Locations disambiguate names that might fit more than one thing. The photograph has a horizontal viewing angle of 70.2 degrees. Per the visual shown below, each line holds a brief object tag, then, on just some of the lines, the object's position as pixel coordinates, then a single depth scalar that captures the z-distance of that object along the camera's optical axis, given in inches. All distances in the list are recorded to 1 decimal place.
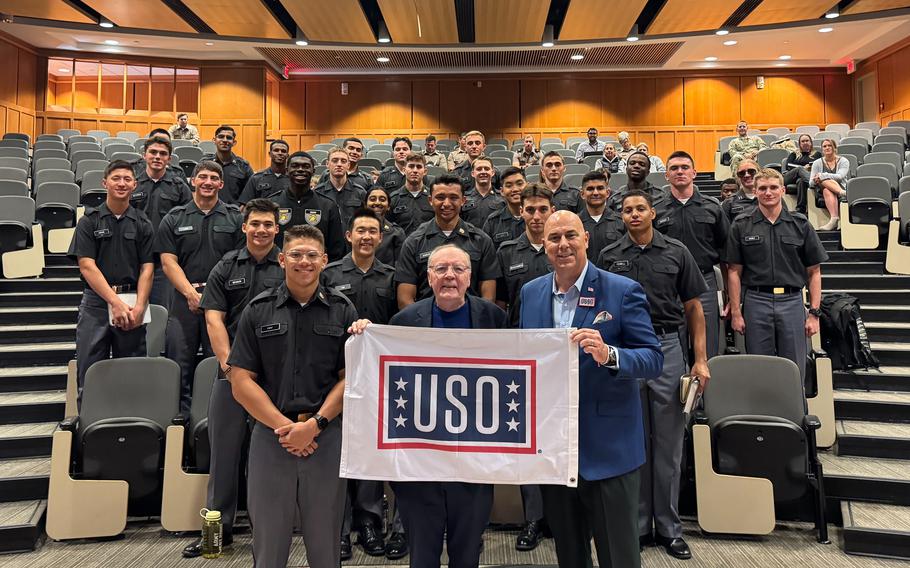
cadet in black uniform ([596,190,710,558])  129.3
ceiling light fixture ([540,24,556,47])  500.7
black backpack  186.1
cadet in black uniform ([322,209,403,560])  131.2
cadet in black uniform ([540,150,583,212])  194.5
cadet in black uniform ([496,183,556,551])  141.9
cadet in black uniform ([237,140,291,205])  207.2
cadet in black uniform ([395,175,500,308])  136.5
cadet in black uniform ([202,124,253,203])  222.4
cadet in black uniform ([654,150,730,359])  164.6
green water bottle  127.5
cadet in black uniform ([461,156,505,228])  203.5
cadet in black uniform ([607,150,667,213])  194.4
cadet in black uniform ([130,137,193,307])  189.9
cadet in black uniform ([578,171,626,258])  164.7
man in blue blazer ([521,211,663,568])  85.7
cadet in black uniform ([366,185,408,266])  163.9
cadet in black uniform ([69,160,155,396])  152.3
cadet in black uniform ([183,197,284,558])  126.7
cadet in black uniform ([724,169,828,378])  156.2
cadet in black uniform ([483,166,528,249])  177.0
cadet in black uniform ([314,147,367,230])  202.7
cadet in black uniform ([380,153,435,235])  208.2
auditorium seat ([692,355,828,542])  133.2
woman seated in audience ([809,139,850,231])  298.7
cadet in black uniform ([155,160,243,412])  151.7
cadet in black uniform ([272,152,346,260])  178.2
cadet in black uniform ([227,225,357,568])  93.9
